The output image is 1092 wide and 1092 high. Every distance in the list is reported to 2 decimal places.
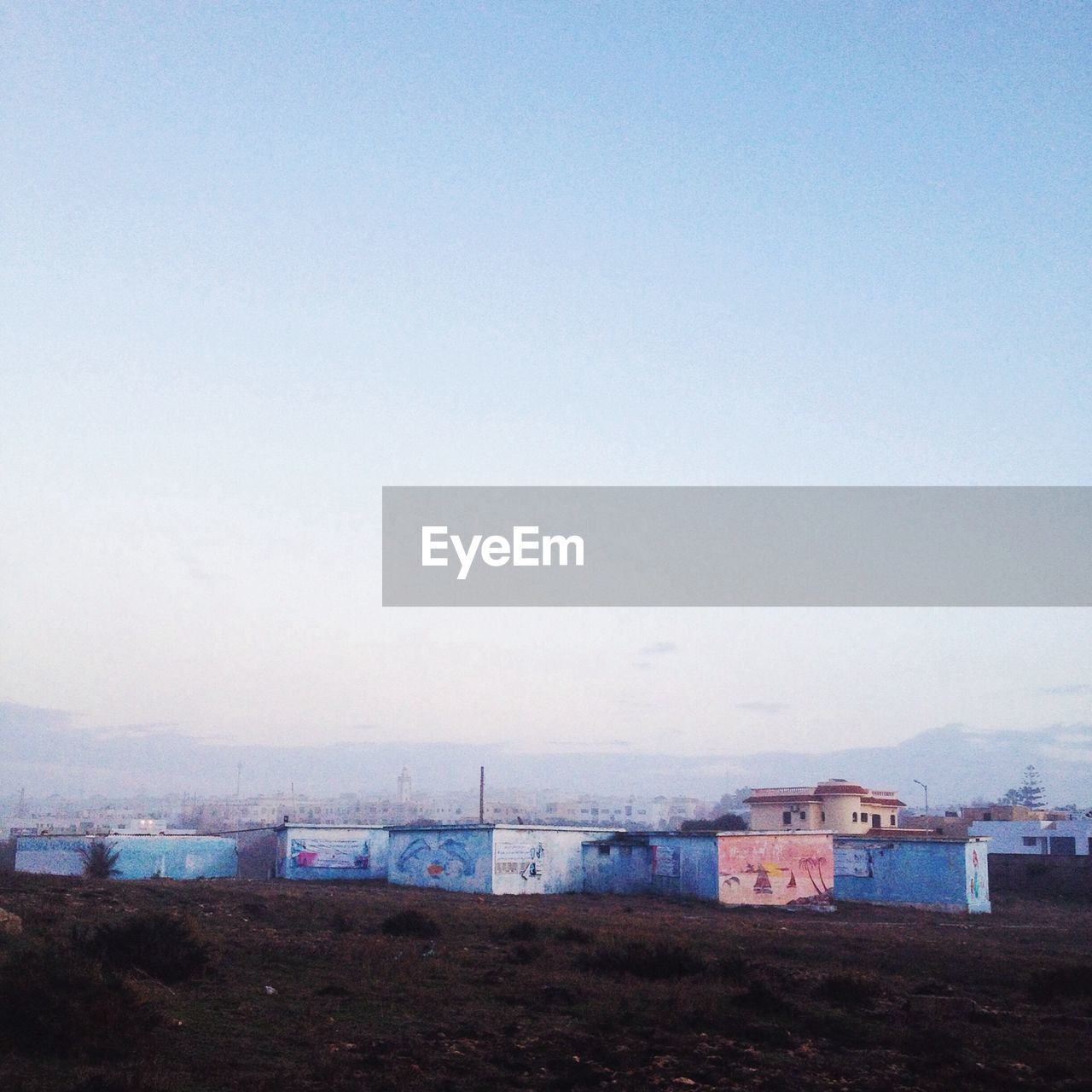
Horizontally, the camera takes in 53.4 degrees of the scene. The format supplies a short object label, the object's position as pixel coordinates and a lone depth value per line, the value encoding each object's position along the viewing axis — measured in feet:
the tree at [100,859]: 183.52
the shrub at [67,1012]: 40.83
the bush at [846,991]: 59.57
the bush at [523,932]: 88.74
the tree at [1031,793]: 632.38
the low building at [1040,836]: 260.83
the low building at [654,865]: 148.25
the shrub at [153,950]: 59.41
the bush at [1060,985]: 63.46
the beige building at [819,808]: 234.17
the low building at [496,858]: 155.74
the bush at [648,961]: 68.54
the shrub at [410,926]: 89.42
